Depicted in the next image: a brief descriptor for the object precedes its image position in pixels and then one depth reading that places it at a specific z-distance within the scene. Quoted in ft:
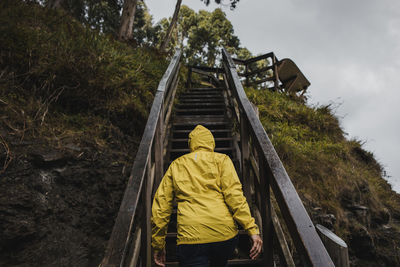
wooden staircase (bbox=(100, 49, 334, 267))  3.83
